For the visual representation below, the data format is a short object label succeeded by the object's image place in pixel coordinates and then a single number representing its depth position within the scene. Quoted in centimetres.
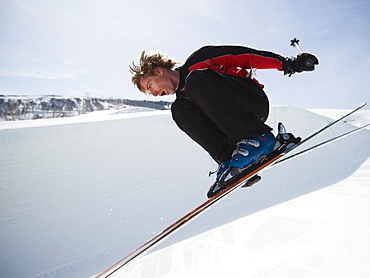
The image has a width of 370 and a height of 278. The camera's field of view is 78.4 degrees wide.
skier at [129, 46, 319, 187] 99
